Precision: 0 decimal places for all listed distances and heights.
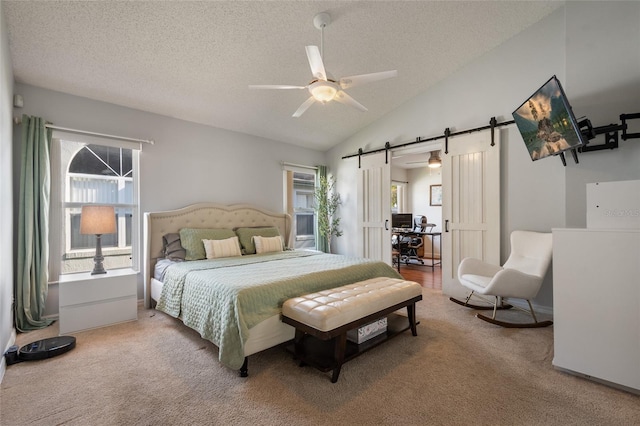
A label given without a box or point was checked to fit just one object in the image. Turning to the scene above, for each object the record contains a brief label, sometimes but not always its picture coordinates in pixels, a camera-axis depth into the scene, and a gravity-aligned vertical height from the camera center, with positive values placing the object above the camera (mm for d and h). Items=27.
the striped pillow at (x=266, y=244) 4234 -443
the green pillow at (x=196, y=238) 3689 -313
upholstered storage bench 2033 -771
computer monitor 5980 -183
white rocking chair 2955 -682
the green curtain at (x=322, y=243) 5867 -601
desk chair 6770 -734
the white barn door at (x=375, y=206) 5027 +109
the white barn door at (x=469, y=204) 3781 +105
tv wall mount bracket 2561 +703
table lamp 3012 -77
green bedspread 2105 -632
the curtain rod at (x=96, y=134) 3171 +962
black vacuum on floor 2252 -1076
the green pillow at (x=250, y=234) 4242 -312
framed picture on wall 7520 +429
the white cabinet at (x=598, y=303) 1847 -625
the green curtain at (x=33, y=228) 2916 -120
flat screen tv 2402 +804
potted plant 5789 +40
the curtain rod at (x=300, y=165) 5391 +916
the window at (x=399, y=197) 8102 +424
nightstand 2814 -845
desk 6043 -466
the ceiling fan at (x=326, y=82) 2375 +1134
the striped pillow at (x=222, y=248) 3758 -443
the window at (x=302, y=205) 5680 +166
